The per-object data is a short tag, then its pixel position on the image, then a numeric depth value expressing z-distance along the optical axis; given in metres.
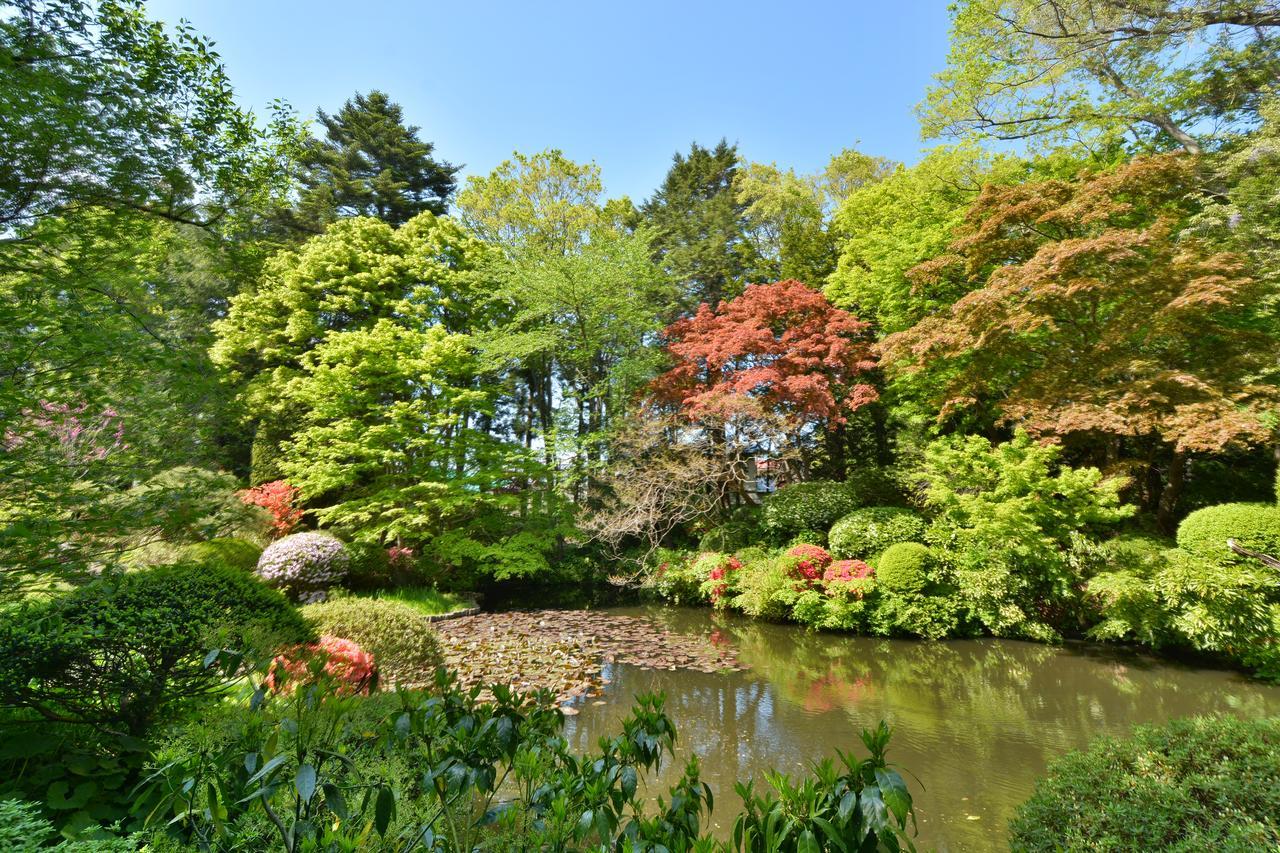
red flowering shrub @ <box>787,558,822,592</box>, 8.71
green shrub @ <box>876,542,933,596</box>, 7.82
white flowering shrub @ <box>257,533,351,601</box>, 8.69
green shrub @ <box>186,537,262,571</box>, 7.45
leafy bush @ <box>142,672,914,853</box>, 1.16
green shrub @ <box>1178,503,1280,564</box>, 5.70
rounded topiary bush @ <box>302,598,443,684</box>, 4.63
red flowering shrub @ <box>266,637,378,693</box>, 2.22
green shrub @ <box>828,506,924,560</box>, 8.78
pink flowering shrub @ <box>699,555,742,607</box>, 10.04
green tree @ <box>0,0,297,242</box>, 2.79
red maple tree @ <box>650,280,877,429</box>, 10.64
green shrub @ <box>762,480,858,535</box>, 10.32
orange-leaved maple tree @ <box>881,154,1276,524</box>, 6.69
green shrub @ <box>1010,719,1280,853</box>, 1.89
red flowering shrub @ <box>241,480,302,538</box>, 10.71
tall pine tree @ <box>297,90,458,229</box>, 16.28
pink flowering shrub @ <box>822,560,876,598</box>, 8.00
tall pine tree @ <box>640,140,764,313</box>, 16.56
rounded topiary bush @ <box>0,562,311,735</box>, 2.33
